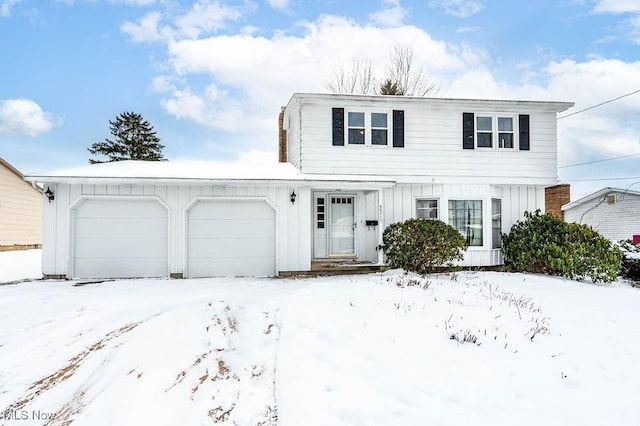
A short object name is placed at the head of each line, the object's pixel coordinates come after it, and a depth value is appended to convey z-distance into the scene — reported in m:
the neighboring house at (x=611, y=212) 21.30
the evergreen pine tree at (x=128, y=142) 32.06
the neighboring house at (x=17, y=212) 19.88
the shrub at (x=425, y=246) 10.48
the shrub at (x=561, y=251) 10.27
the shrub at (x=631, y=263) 11.40
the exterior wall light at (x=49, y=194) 10.17
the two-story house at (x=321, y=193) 10.54
